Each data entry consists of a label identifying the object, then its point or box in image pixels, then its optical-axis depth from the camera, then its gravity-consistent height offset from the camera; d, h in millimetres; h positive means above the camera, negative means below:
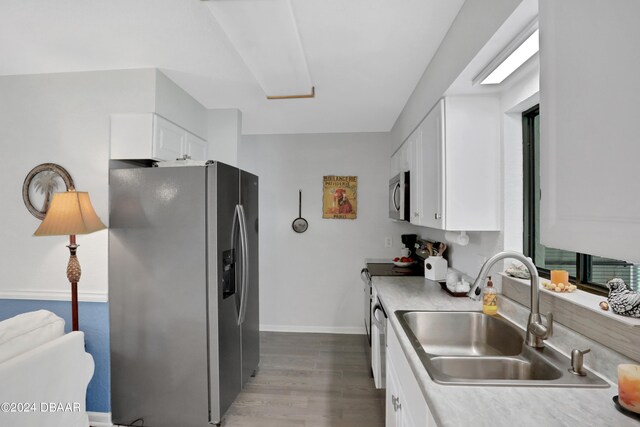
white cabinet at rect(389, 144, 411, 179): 2650 +546
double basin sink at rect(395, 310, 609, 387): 970 -585
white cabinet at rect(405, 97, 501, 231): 1710 +306
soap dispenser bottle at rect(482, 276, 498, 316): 1582 -452
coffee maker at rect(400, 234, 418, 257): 3402 -290
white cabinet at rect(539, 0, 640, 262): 520 +180
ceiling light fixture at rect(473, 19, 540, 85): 1113 +681
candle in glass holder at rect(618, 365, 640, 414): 778 -452
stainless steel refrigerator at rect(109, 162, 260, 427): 1952 -531
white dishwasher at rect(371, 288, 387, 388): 1925 -895
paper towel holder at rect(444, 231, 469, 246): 1992 -145
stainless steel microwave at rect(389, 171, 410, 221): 2584 +174
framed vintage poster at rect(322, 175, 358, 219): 3809 +239
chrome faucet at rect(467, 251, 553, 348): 1175 -367
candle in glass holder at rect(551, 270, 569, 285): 1281 -262
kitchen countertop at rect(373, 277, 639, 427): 774 -532
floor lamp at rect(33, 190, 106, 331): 1811 -42
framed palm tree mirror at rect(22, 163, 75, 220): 2186 +207
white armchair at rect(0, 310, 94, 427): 1258 -738
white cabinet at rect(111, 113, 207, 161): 2154 +575
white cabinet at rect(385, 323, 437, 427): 1017 -741
